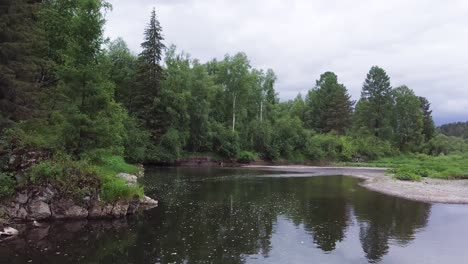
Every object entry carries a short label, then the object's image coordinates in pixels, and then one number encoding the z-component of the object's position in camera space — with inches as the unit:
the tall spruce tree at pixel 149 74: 2645.2
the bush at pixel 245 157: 3225.9
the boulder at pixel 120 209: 1048.8
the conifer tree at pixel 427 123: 4675.2
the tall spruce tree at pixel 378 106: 4220.0
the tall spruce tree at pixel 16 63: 1111.6
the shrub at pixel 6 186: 936.9
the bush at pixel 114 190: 1037.8
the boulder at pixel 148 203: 1195.1
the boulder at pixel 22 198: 958.4
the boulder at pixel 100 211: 1025.3
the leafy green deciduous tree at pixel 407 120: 4213.3
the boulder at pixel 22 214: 945.1
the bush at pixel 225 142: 3181.6
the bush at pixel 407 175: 2138.3
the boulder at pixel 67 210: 991.0
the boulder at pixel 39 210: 964.0
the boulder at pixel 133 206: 1090.7
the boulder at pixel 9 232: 826.8
